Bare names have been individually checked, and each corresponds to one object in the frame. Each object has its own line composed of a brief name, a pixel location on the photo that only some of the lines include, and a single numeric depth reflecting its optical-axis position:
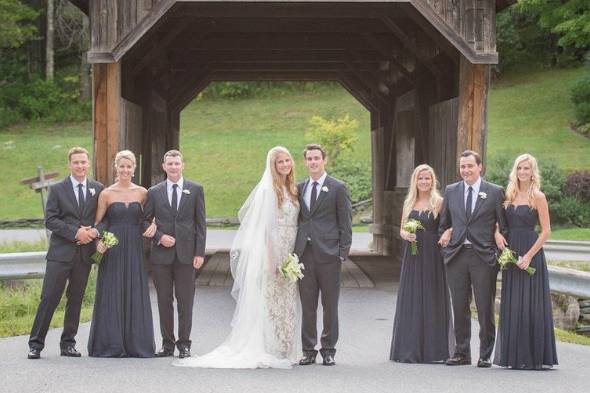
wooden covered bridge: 14.66
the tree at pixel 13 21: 47.59
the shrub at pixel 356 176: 37.94
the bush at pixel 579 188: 33.00
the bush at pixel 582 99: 44.62
